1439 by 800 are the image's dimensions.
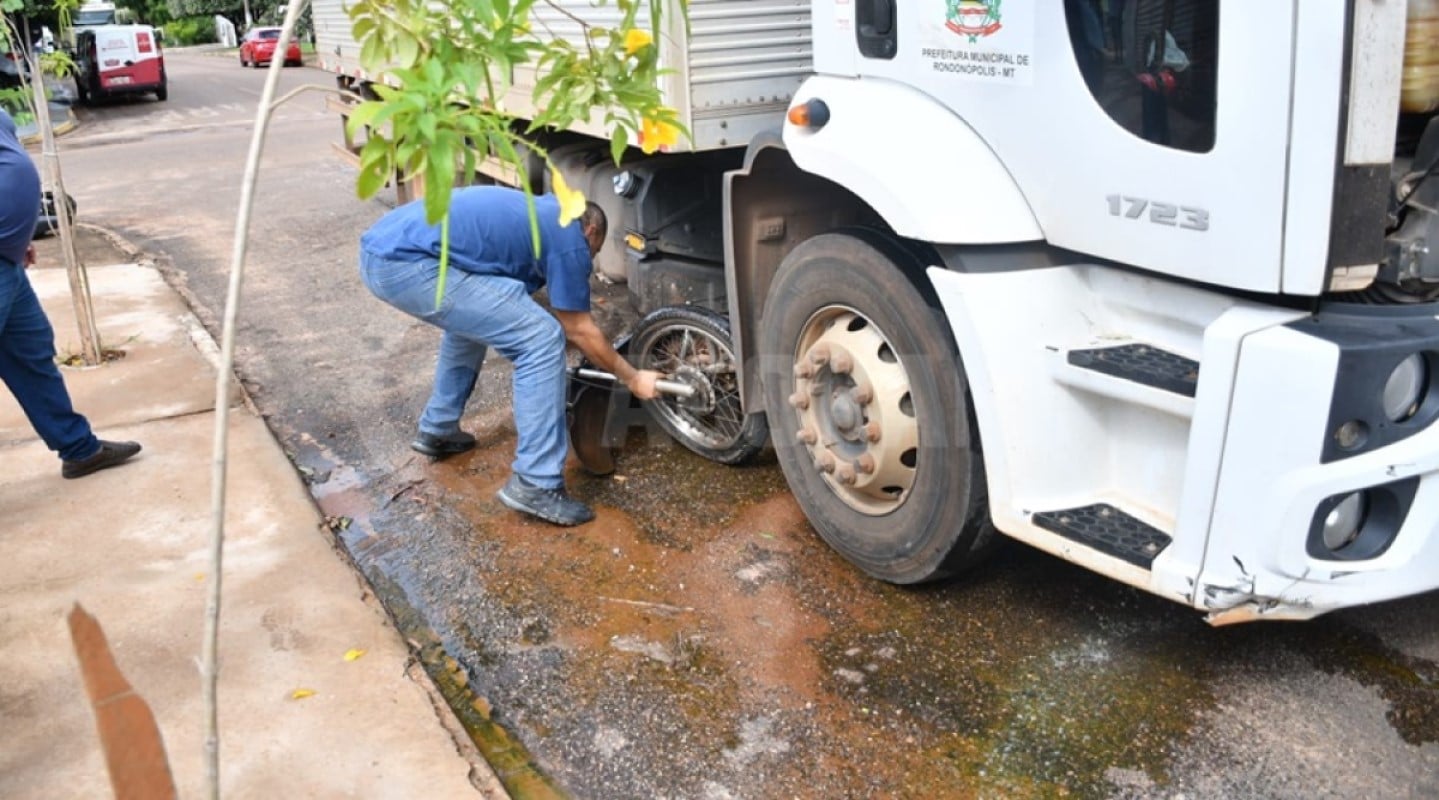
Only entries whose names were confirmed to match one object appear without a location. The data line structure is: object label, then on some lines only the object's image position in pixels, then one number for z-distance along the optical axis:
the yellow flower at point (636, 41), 2.13
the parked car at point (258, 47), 37.69
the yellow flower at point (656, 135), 2.24
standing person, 4.75
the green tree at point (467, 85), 1.82
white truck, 2.60
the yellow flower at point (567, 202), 1.89
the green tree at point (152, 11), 56.44
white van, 27.69
